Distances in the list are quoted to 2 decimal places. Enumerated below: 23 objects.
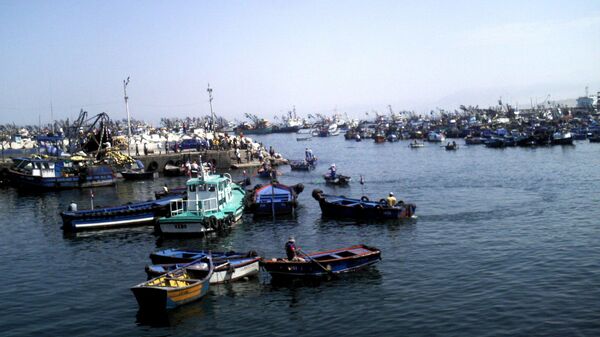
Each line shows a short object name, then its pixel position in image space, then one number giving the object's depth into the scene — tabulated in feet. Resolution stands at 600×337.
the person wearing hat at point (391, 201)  145.83
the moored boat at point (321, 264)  94.64
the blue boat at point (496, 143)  390.83
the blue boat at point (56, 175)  241.35
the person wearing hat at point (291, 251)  94.79
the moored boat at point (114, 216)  148.15
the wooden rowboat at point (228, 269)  92.57
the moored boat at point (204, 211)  130.93
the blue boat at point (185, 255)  99.60
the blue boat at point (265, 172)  256.93
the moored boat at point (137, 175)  271.08
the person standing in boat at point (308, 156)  301.47
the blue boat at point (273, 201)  159.74
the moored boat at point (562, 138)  373.61
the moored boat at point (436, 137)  489.67
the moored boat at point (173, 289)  80.48
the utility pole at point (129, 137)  314.47
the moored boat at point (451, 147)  394.32
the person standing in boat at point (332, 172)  228.39
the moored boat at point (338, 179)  225.35
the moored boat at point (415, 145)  437.79
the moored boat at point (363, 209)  145.48
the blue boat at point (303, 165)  289.53
